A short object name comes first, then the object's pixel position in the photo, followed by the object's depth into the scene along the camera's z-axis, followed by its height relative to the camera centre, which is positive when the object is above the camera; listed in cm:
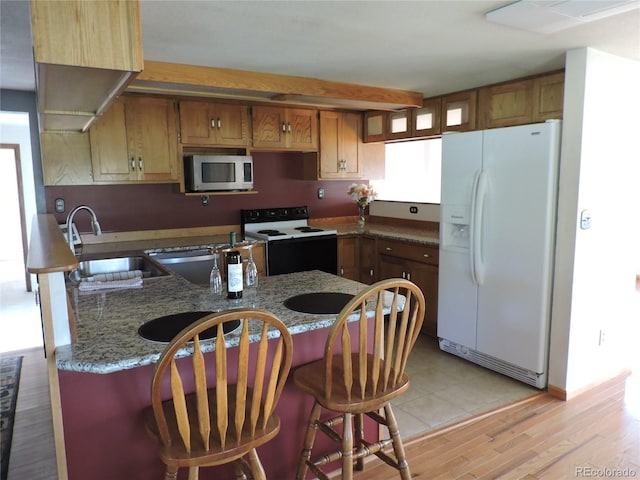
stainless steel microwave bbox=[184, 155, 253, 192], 402 +9
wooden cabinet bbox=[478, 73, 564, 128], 321 +57
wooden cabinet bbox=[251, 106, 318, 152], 431 +51
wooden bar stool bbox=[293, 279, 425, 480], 169 -80
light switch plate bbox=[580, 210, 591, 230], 288 -25
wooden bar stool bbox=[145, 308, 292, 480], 136 -73
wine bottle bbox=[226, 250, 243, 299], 198 -40
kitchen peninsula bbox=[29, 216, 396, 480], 152 -71
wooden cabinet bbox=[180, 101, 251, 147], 398 +51
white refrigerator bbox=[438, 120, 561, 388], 297 -46
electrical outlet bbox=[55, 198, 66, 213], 385 -18
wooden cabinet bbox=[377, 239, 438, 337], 396 -77
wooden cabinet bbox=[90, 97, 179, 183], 370 +32
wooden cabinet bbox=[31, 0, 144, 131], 136 +43
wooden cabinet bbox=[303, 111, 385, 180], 472 +28
